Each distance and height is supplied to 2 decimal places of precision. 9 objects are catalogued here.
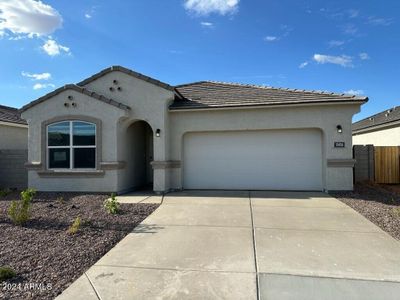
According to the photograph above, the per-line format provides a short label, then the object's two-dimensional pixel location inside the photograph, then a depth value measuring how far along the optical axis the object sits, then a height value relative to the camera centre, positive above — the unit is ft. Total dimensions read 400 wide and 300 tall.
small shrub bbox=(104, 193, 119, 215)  25.85 -4.59
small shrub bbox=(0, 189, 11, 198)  37.06 -4.78
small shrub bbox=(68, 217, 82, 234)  20.13 -5.02
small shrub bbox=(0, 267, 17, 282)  13.57 -5.45
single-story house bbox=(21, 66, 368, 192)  36.91 +2.23
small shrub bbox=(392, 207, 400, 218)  25.19 -5.03
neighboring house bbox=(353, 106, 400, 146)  57.31 +5.29
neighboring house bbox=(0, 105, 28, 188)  43.45 +1.34
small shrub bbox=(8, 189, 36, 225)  22.70 -4.42
